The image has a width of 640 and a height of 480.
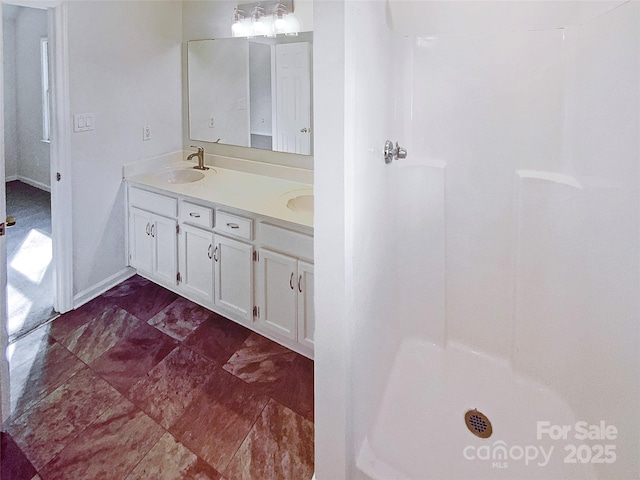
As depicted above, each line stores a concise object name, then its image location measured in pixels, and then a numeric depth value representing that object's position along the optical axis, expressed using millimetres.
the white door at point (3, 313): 1617
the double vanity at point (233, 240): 2039
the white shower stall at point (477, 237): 1172
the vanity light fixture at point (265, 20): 2400
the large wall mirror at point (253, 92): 2434
